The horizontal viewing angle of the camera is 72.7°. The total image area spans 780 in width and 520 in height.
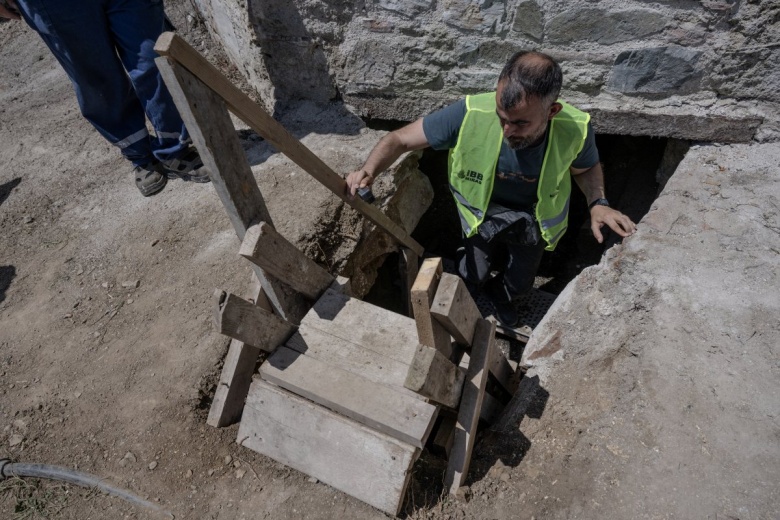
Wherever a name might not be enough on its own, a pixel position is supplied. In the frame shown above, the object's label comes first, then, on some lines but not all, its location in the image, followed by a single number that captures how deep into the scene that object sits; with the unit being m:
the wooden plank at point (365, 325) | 2.20
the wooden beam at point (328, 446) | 2.04
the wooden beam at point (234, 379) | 2.38
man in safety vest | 2.39
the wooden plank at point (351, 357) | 2.10
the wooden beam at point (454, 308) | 1.83
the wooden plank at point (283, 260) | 1.97
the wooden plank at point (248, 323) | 1.90
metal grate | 3.95
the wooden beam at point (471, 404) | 2.13
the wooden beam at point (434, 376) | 1.75
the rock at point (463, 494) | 2.17
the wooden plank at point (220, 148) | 1.64
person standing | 3.06
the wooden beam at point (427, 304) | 1.80
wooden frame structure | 1.85
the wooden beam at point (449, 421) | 2.27
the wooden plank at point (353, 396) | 1.97
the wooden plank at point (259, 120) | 1.58
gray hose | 2.29
